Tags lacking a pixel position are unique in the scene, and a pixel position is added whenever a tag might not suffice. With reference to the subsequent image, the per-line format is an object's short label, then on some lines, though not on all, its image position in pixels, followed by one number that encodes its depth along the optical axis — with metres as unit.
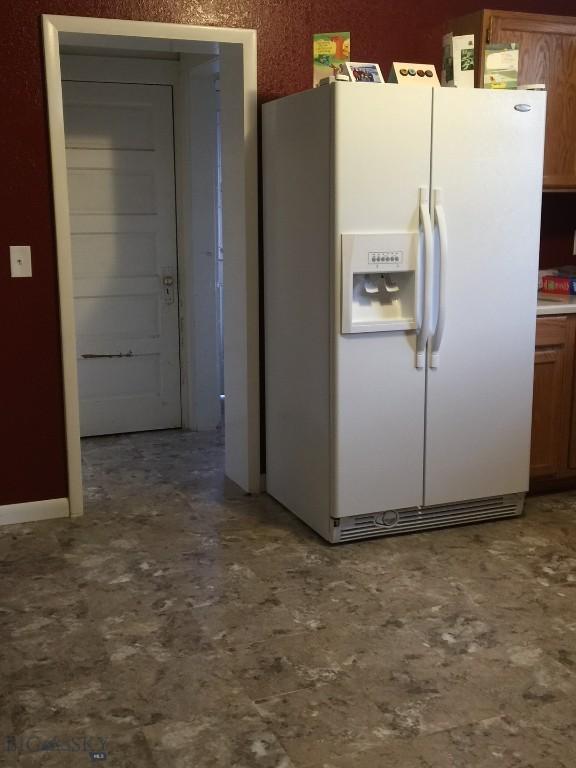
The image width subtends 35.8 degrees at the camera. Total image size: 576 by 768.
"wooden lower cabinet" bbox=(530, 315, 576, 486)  3.94
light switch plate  3.62
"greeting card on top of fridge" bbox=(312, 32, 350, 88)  3.77
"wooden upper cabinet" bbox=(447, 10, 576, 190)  3.86
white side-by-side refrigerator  3.33
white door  4.97
